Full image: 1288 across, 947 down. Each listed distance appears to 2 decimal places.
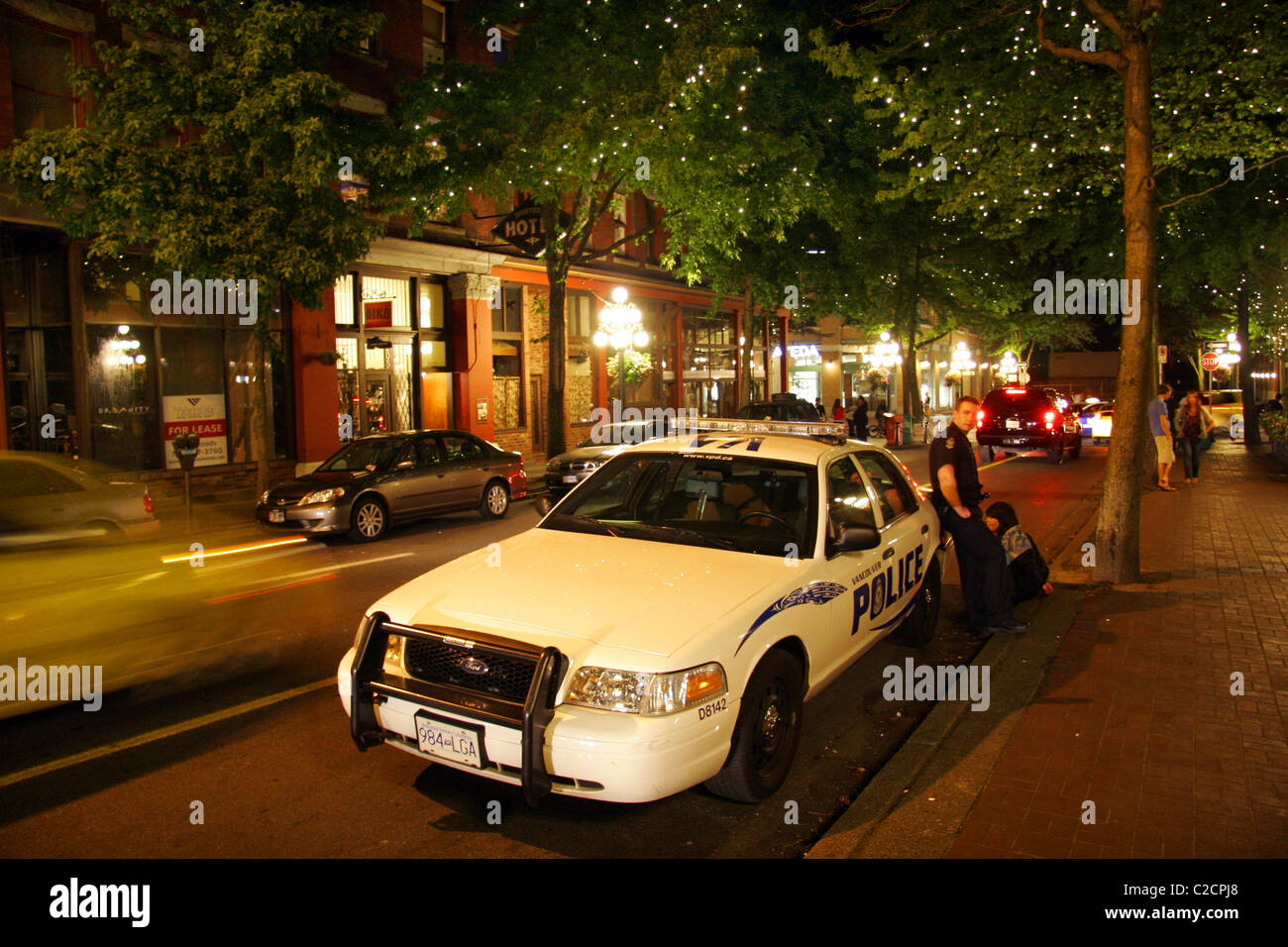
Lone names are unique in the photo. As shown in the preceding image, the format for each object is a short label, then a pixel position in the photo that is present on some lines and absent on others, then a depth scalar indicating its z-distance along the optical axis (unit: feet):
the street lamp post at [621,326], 80.18
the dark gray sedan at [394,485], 40.72
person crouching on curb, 26.76
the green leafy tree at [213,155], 41.73
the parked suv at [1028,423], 77.51
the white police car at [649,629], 12.27
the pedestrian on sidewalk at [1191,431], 58.03
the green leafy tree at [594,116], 56.39
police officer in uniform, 23.85
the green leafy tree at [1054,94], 42.91
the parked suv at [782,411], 80.23
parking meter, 45.37
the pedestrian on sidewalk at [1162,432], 52.95
